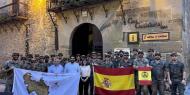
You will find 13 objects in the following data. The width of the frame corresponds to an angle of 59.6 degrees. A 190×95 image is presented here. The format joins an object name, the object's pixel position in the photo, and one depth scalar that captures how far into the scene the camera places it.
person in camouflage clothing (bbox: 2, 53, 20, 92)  5.03
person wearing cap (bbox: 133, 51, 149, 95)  4.56
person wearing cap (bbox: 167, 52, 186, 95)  4.48
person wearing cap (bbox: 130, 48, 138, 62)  4.73
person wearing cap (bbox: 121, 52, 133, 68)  4.71
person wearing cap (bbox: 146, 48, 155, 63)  4.63
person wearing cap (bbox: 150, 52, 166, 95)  4.53
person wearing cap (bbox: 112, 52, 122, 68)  4.81
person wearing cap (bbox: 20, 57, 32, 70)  5.09
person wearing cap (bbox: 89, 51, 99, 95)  4.94
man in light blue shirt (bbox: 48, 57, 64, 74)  4.99
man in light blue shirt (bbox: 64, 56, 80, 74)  4.95
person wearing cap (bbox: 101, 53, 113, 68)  4.85
